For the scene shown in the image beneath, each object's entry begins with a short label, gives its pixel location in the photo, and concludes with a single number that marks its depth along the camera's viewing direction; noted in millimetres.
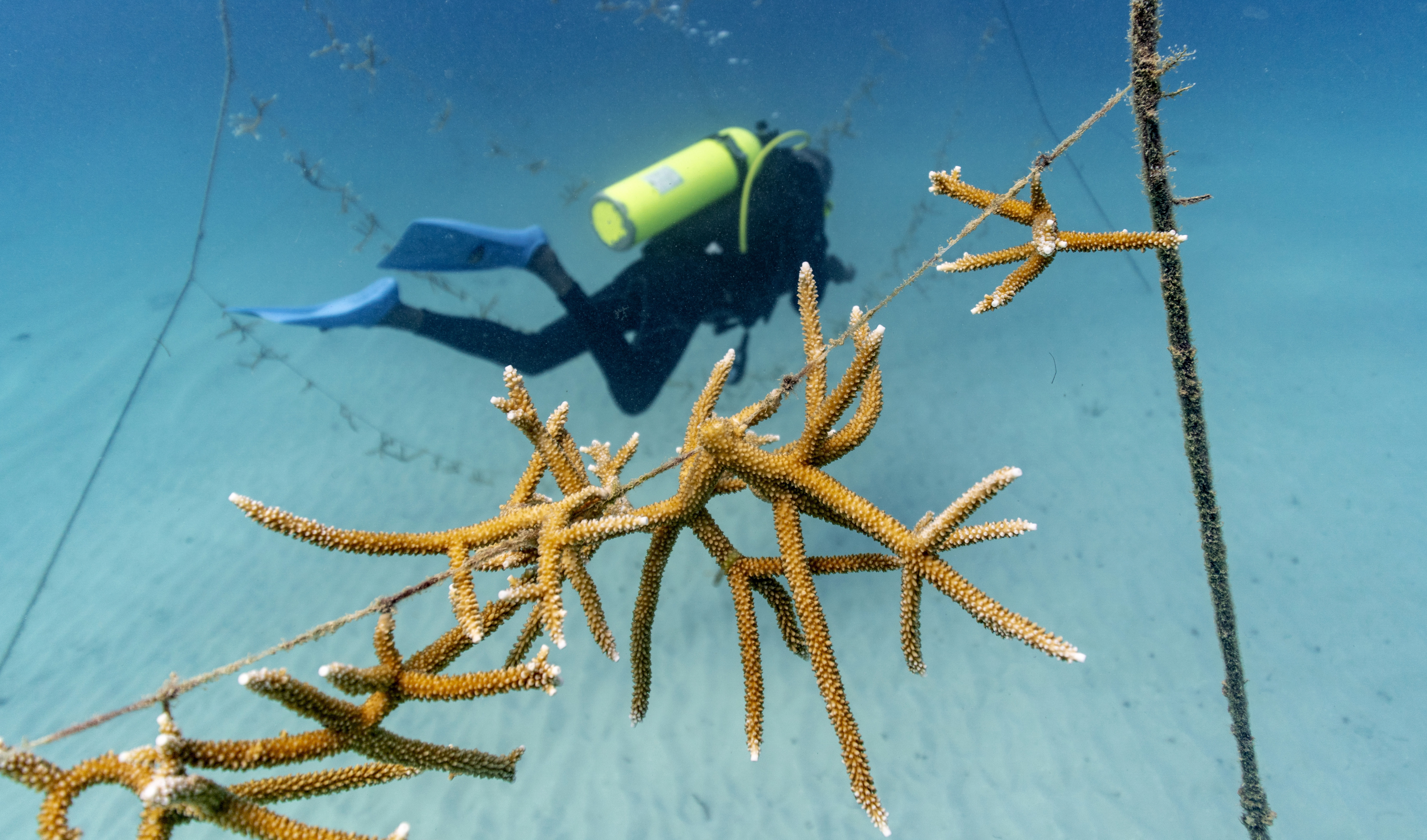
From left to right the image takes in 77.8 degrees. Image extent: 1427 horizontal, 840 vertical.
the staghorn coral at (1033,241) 901
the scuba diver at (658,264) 2212
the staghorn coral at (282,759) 652
